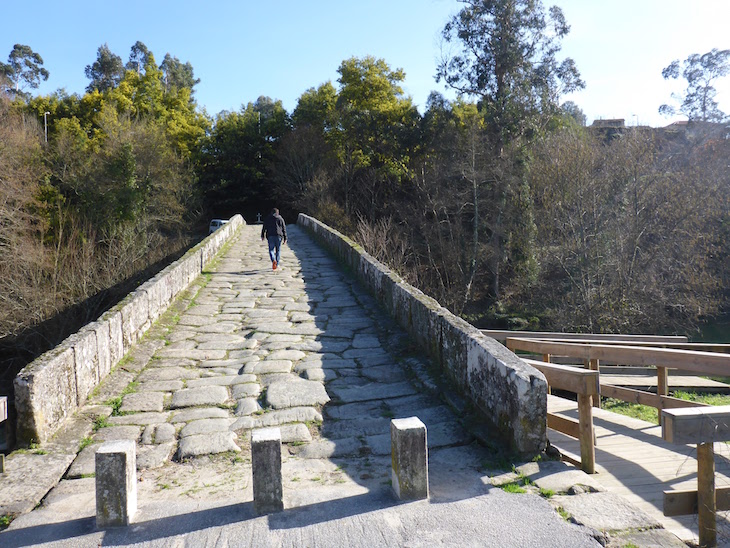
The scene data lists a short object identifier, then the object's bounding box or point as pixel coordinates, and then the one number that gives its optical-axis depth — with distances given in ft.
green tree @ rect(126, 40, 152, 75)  261.65
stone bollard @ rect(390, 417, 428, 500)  11.43
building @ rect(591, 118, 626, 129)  148.87
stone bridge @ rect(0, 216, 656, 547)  10.64
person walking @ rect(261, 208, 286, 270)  44.98
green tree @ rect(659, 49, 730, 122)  127.95
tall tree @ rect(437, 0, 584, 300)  97.60
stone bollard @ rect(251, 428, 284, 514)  11.03
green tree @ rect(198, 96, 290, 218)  141.08
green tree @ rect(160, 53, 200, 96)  235.20
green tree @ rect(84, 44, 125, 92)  245.24
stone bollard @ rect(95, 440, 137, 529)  10.60
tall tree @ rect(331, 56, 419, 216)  123.75
